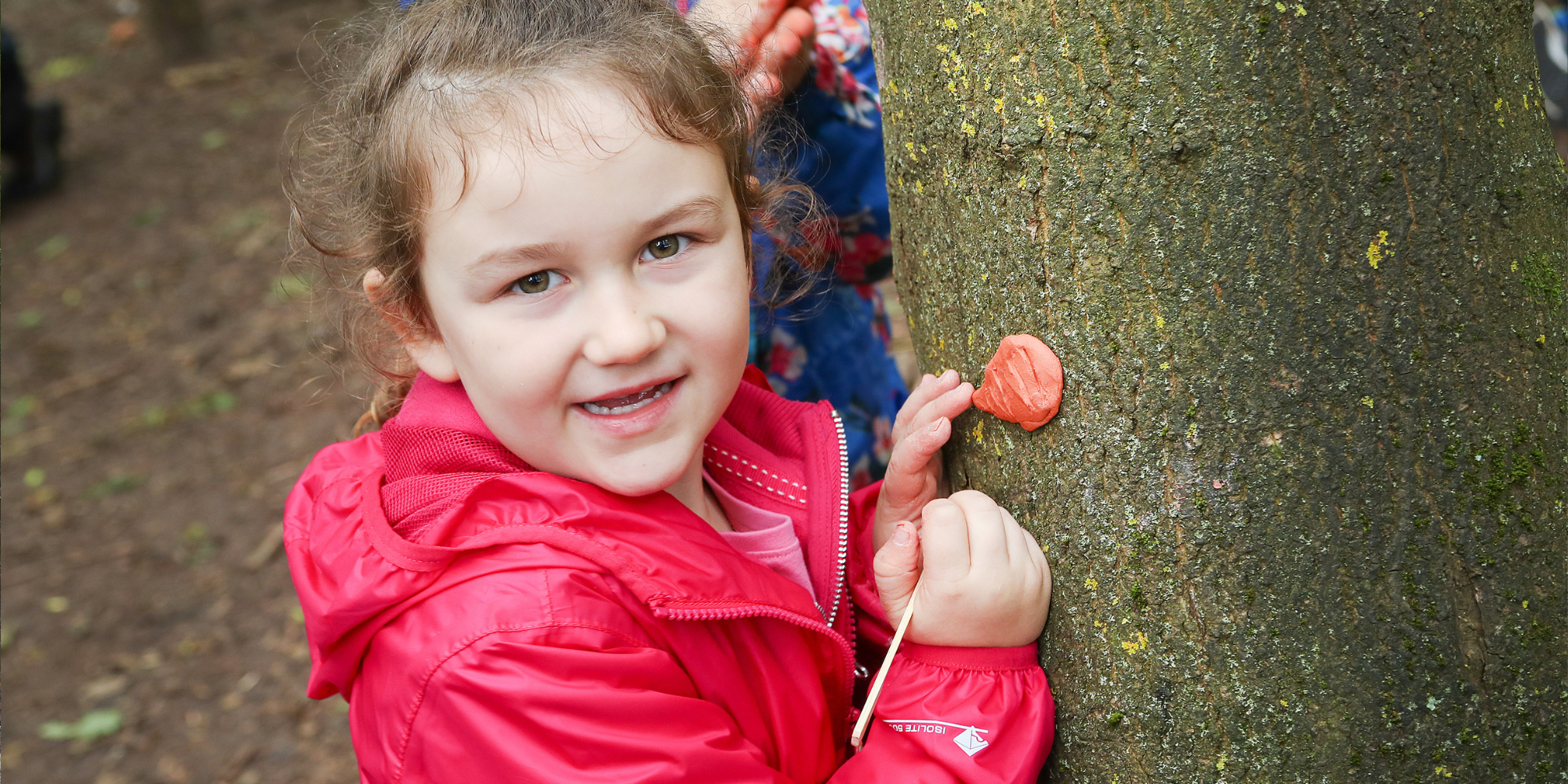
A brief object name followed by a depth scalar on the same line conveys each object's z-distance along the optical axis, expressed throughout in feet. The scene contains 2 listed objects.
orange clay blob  4.90
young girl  4.84
